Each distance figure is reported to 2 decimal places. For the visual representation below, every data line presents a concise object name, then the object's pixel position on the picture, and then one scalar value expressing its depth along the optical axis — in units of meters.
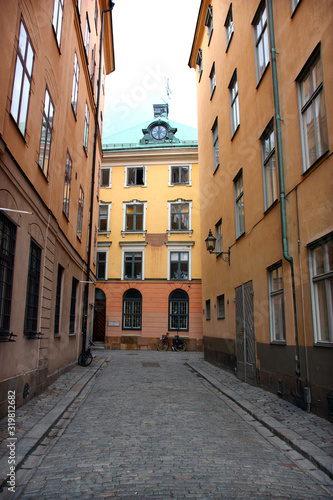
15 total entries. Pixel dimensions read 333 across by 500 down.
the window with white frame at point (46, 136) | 9.05
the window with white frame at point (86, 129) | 16.08
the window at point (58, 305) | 11.46
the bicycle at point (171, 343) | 26.69
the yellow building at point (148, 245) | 28.02
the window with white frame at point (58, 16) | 9.91
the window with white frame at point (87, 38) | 15.40
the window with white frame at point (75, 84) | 13.23
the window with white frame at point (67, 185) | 12.32
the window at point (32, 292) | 8.18
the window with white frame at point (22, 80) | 6.90
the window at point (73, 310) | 14.05
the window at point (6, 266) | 6.45
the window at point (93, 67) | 17.27
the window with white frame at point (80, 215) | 15.27
